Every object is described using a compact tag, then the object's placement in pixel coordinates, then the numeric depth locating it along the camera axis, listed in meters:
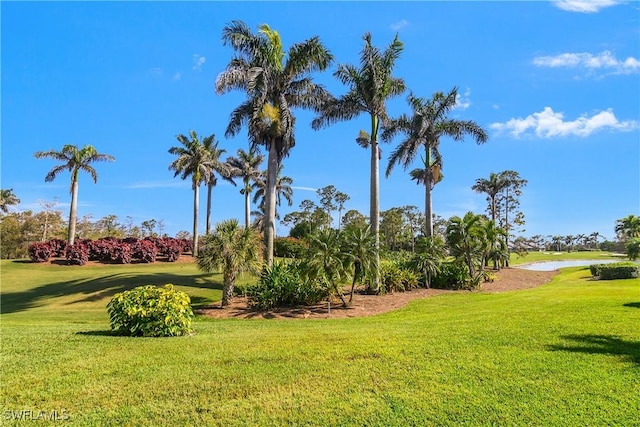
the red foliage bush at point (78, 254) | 29.64
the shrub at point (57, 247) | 31.53
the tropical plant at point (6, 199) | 55.62
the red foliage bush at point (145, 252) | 32.53
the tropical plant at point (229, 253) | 15.91
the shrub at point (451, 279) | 23.92
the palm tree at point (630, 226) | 64.06
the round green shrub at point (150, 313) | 7.70
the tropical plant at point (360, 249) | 16.41
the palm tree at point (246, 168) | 45.00
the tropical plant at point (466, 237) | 25.98
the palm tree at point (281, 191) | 51.28
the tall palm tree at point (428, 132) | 26.81
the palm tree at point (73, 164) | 34.25
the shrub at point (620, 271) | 24.55
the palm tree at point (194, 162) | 37.31
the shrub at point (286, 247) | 37.94
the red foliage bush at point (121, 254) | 31.16
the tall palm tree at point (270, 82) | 19.45
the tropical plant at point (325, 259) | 15.40
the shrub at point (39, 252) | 29.96
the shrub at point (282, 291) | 16.11
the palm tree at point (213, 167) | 39.28
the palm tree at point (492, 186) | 46.75
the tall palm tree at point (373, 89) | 20.53
